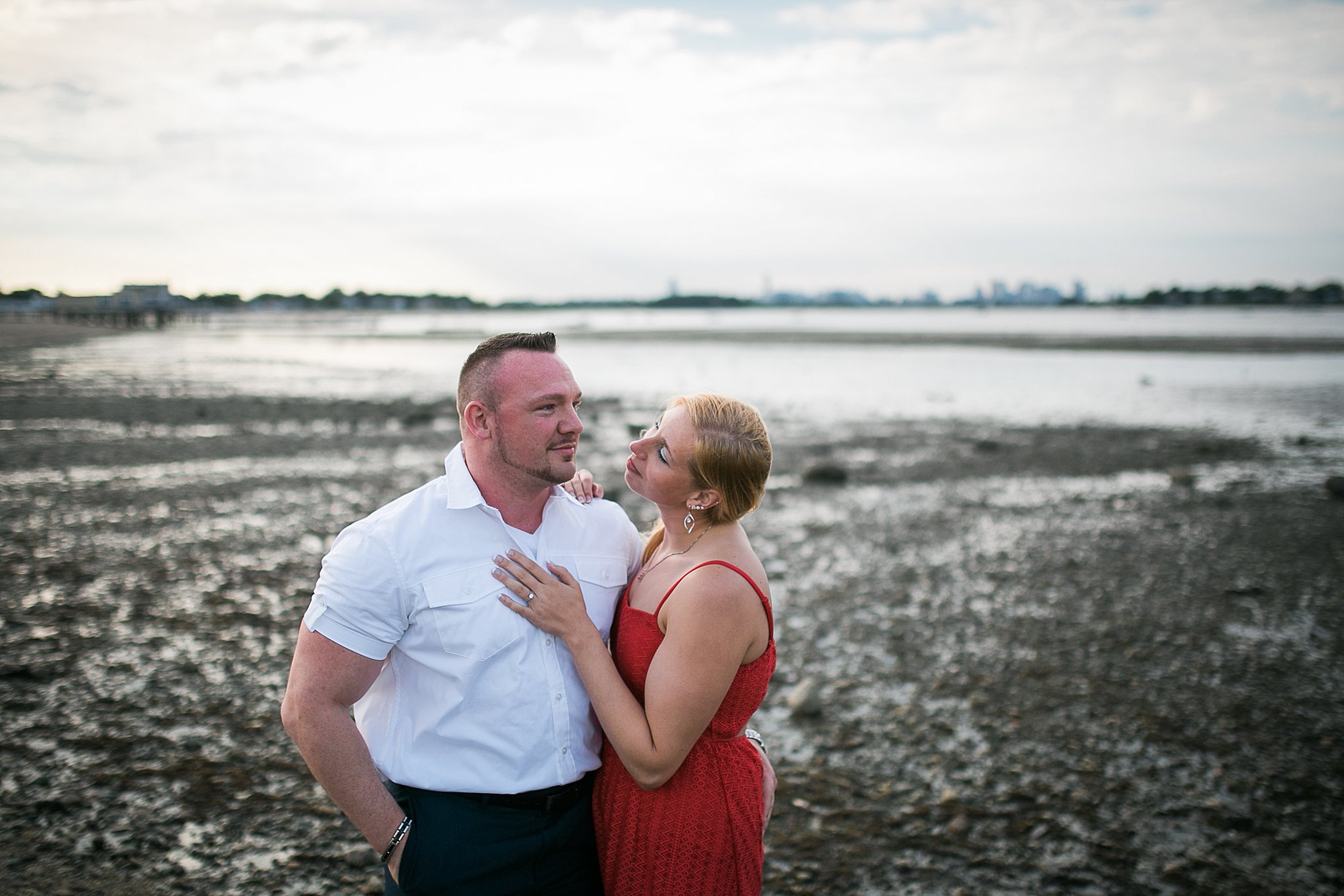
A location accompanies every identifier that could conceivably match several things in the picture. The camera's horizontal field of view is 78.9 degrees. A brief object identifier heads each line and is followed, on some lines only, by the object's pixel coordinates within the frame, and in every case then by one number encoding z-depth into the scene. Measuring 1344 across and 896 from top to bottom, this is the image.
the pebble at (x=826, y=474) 13.77
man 2.56
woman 2.61
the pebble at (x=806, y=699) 5.95
